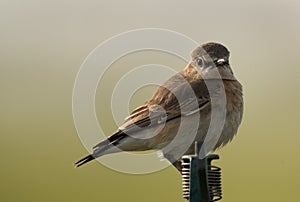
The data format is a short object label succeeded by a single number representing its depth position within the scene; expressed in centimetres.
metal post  877
